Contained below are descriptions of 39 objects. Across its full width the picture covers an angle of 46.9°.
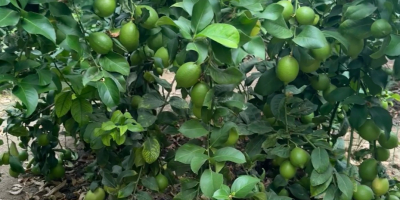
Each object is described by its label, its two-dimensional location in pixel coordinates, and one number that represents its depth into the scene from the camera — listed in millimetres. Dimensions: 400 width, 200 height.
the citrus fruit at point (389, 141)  1876
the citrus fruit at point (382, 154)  1920
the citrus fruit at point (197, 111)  1520
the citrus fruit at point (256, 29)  1454
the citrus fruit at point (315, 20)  1670
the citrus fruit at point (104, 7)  1451
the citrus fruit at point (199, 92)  1408
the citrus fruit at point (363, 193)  1825
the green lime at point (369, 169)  1880
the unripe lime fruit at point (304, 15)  1540
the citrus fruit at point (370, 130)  1805
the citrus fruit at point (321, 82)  1895
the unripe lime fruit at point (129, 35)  1544
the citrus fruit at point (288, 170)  1791
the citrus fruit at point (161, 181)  1875
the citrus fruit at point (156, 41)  1684
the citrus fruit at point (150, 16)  1561
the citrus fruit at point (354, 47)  1656
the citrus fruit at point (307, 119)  2189
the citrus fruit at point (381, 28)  1507
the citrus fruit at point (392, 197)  1961
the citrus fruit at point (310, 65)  1662
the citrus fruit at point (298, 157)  1733
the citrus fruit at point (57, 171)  2674
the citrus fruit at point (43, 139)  2438
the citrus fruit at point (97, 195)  1963
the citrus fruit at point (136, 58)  1897
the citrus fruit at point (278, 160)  1909
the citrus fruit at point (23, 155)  2584
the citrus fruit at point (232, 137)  1593
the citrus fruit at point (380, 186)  1869
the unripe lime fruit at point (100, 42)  1476
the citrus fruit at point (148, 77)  1888
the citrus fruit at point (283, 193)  2047
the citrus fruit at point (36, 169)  2740
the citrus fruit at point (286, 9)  1524
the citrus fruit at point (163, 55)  1626
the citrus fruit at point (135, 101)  1921
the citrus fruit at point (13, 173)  2561
